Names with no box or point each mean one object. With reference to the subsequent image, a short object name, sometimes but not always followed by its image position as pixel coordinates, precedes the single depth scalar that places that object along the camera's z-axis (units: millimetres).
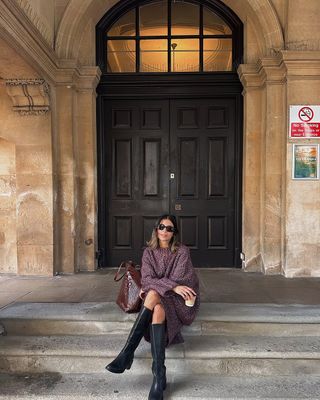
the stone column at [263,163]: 5801
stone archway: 5758
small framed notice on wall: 5633
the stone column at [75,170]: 5938
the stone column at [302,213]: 5629
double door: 6398
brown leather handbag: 3637
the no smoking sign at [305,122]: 5609
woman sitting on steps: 3215
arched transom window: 6426
